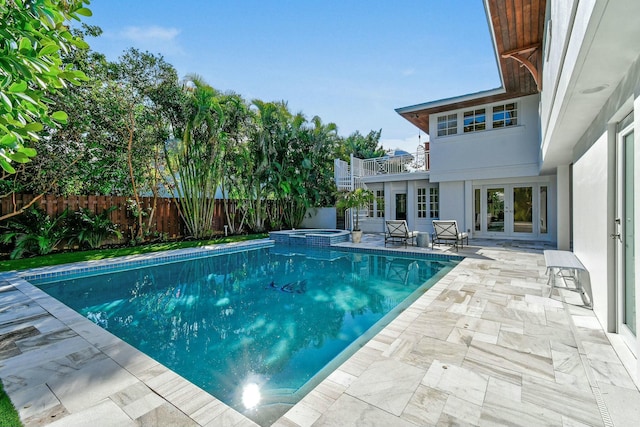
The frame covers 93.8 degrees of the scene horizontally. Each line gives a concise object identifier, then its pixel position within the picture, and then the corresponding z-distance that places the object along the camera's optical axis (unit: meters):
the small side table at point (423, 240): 11.05
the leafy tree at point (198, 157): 11.84
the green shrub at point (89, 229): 9.87
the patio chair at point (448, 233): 10.49
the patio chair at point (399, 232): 11.26
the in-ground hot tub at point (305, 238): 12.50
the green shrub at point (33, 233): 8.60
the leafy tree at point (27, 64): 1.53
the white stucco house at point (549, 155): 2.82
